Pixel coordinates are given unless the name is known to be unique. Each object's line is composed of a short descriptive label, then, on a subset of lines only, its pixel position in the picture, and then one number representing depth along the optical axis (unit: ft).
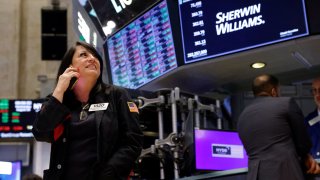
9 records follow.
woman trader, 8.12
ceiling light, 20.79
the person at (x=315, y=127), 16.46
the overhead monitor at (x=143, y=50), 21.34
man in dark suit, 11.41
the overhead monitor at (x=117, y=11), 22.83
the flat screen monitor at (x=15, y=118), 32.42
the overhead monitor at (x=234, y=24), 18.15
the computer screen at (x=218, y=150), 16.12
